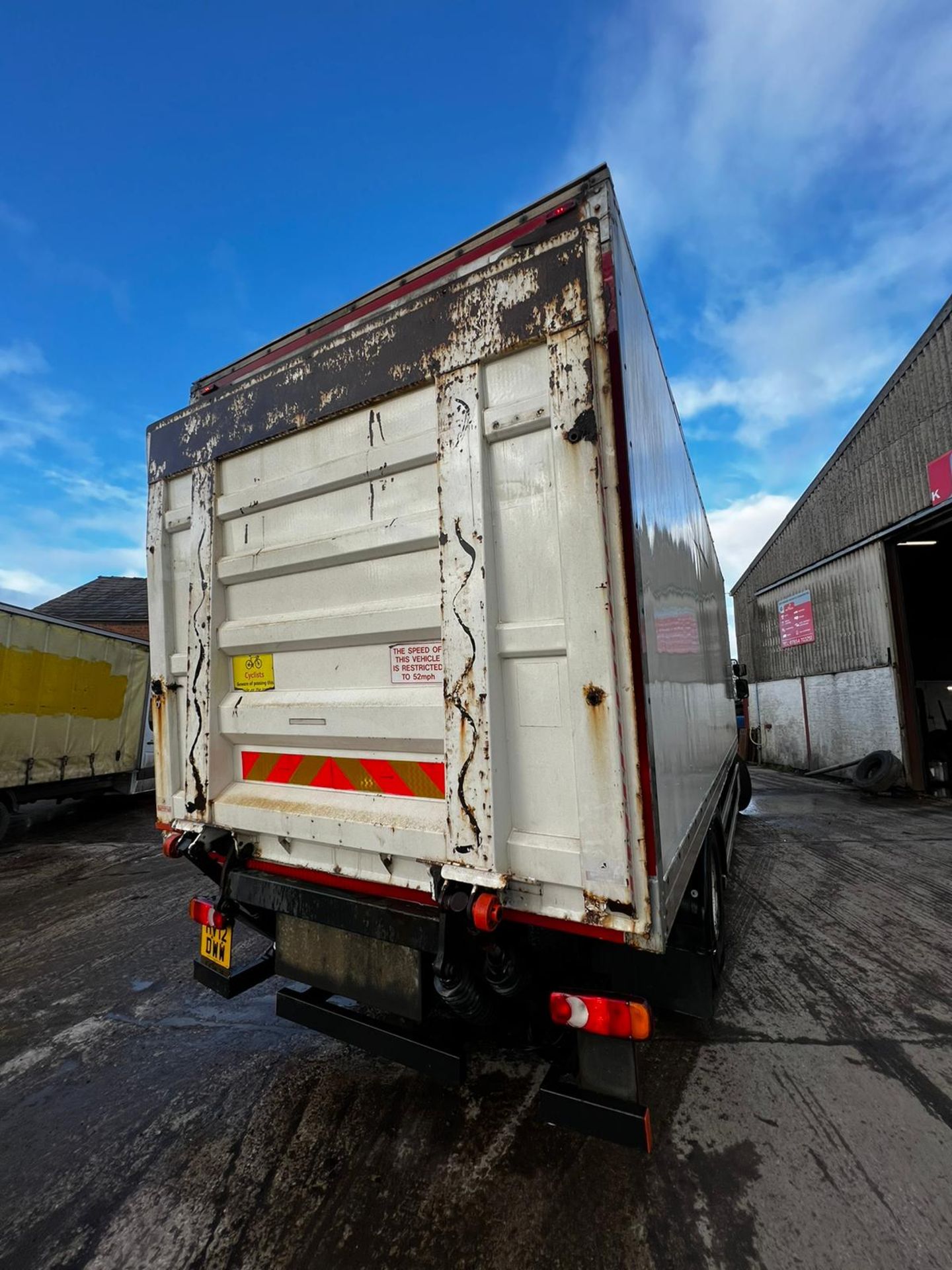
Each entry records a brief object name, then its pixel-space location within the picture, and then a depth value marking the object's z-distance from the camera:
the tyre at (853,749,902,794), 10.44
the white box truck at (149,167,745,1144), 1.74
